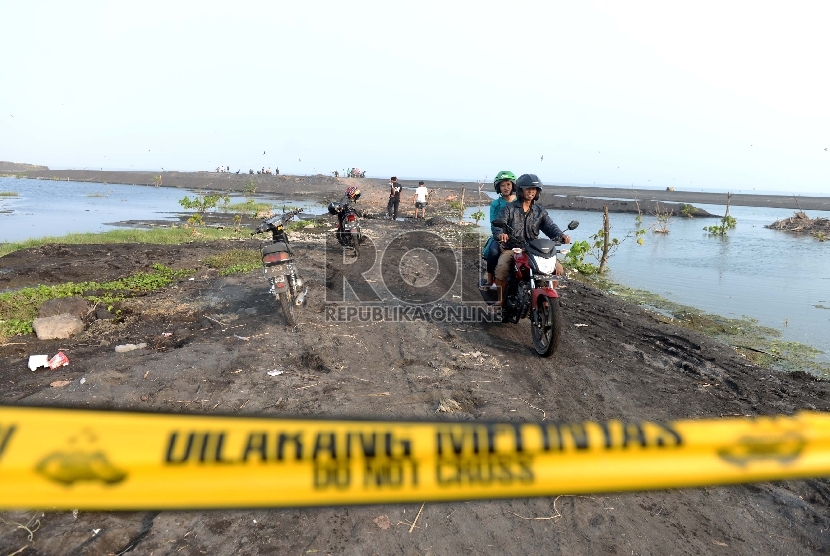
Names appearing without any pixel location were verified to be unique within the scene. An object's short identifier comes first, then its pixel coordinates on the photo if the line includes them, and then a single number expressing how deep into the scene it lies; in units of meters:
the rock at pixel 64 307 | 6.57
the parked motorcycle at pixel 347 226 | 12.30
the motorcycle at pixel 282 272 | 6.43
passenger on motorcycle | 6.62
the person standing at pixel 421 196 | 22.82
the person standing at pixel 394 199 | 21.13
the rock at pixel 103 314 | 6.84
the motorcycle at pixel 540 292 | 5.34
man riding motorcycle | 6.30
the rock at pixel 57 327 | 6.00
